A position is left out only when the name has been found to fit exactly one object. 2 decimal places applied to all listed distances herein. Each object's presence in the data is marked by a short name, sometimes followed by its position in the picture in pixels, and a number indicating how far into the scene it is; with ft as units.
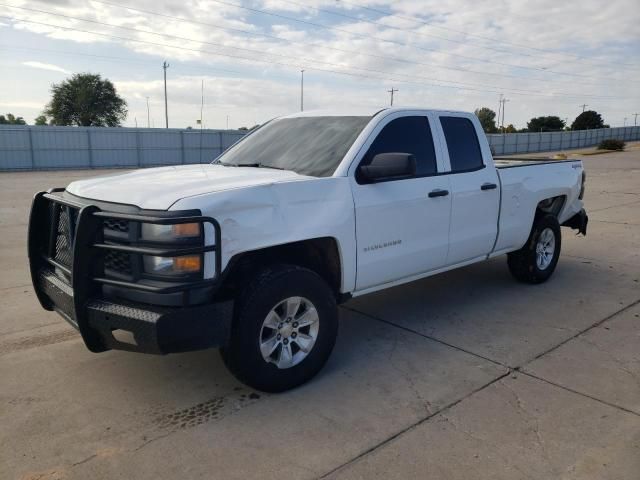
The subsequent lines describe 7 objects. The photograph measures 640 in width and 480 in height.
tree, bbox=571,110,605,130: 311.88
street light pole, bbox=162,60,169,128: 216.60
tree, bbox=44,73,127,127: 196.03
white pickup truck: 10.30
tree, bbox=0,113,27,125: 273.29
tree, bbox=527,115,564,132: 320.70
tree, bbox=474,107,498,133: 308.19
